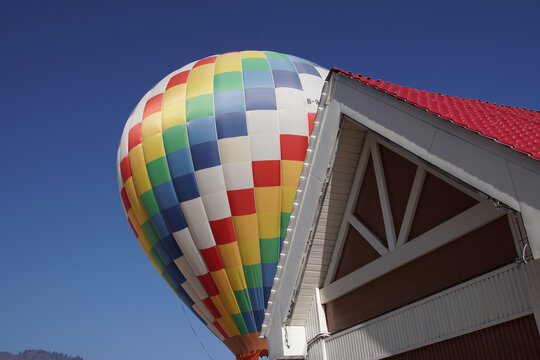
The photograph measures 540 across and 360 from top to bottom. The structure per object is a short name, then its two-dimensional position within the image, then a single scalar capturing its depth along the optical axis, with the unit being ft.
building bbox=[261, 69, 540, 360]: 18.60
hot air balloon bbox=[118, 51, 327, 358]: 68.03
